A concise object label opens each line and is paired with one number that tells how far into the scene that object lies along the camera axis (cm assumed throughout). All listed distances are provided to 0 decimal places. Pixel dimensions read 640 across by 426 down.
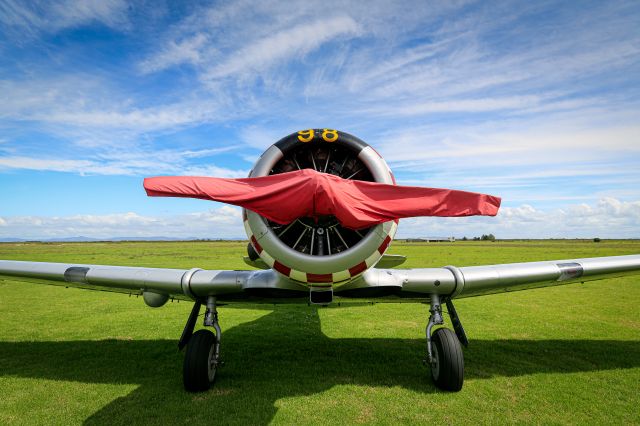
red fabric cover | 369
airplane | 381
